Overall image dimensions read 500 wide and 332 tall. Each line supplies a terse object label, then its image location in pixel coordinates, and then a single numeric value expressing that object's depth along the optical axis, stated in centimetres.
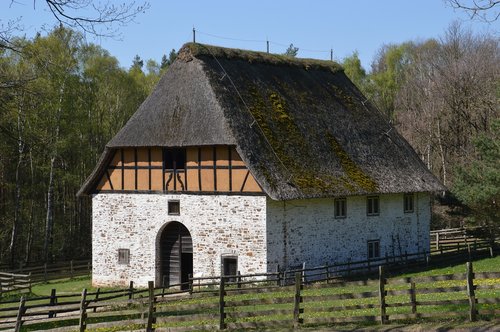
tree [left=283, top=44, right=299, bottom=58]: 8307
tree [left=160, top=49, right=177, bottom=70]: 11056
